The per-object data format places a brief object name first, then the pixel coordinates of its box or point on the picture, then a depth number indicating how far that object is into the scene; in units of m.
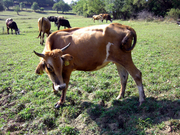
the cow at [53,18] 24.56
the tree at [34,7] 82.74
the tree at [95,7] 48.31
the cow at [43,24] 12.99
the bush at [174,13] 25.71
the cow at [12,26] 18.56
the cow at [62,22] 21.38
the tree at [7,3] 82.05
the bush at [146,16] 27.41
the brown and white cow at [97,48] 4.02
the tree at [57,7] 93.31
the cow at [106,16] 34.66
